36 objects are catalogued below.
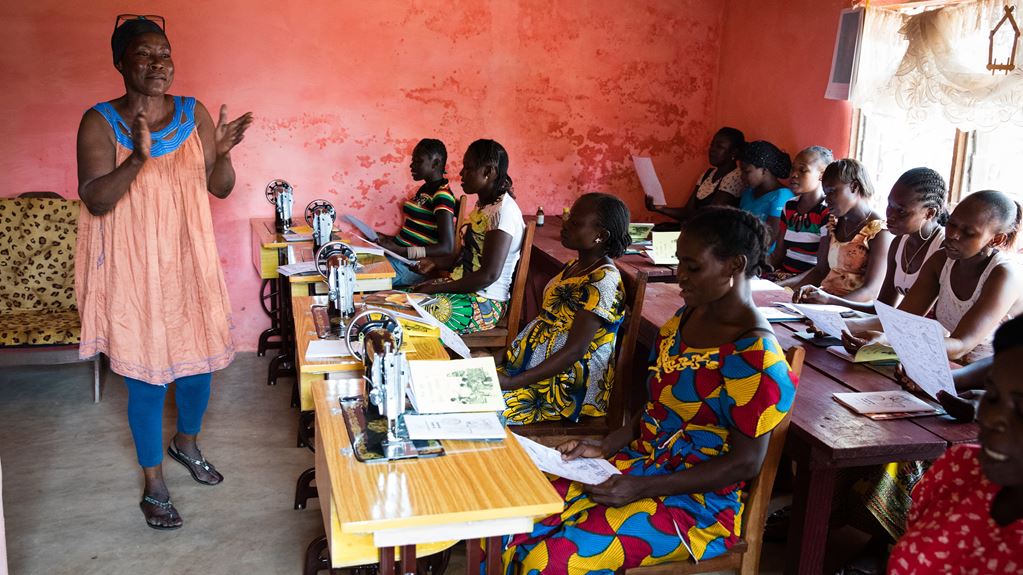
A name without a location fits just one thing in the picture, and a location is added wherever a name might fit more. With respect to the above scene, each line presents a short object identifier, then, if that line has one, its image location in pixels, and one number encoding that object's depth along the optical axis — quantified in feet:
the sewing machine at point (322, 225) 12.86
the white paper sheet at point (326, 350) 7.53
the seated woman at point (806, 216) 13.63
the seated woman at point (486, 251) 11.76
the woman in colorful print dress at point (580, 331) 8.25
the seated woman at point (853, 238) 11.69
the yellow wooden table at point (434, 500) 4.75
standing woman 8.42
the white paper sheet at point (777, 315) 9.66
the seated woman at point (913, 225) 10.27
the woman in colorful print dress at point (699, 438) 5.94
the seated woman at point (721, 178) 16.69
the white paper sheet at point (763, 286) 11.42
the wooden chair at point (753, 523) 6.06
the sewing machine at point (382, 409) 5.53
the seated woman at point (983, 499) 3.95
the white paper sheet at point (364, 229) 14.25
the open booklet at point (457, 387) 6.18
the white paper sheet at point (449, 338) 7.93
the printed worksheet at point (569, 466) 6.28
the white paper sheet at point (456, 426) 5.78
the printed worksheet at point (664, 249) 12.83
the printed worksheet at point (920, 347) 6.57
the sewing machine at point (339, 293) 8.66
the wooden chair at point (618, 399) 8.38
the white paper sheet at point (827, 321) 8.63
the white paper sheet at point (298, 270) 11.51
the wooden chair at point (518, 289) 11.30
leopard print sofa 14.34
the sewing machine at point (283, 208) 14.85
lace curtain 11.07
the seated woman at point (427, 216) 14.01
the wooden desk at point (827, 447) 6.14
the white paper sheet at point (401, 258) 13.46
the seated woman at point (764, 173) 15.37
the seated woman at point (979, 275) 8.36
